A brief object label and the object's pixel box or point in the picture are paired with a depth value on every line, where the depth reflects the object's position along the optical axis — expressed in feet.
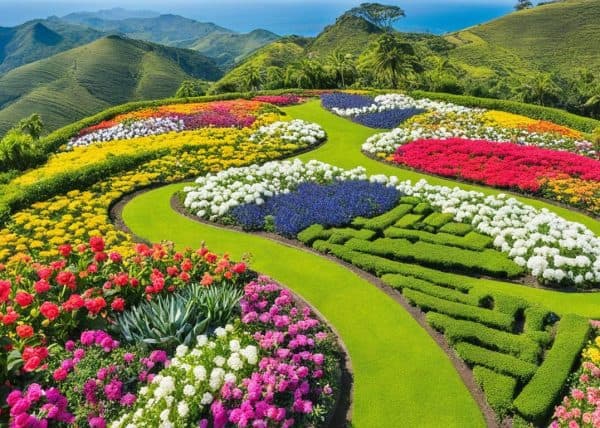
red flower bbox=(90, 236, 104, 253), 37.01
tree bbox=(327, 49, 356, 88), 187.42
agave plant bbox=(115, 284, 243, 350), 33.22
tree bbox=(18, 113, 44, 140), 131.83
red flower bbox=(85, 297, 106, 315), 32.45
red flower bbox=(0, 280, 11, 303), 30.10
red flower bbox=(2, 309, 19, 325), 29.94
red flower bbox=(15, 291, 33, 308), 30.73
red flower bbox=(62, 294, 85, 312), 32.45
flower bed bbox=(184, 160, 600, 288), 47.37
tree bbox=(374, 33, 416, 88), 171.12
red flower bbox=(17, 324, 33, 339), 28.07
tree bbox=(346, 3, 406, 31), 506.89
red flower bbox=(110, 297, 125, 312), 33.71
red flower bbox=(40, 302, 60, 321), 30.50
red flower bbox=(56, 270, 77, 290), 33.50
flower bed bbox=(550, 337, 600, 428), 28.89
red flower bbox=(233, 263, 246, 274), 40.75
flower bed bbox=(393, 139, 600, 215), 69.21
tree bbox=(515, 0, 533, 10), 585.22
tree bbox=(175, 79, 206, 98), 196.36
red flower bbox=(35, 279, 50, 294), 33.30
